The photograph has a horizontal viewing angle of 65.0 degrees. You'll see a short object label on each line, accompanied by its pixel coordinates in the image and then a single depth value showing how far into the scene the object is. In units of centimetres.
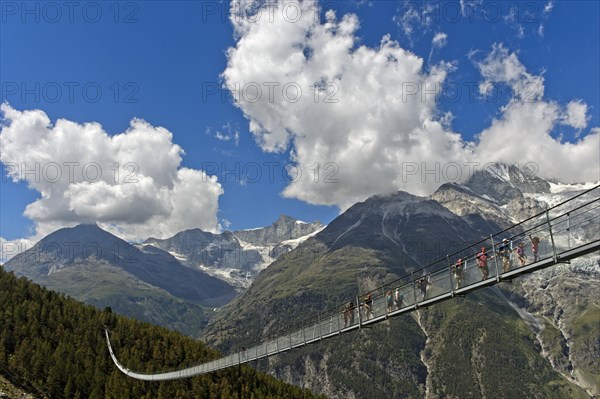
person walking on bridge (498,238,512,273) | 2978
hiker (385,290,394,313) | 3897
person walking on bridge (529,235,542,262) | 2734
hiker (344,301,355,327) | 4372
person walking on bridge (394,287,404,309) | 3825
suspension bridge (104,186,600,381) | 2545
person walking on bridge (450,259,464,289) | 3319
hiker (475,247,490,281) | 3127
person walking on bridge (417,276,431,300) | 3569
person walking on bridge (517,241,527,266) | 2867
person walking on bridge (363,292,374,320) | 4142
